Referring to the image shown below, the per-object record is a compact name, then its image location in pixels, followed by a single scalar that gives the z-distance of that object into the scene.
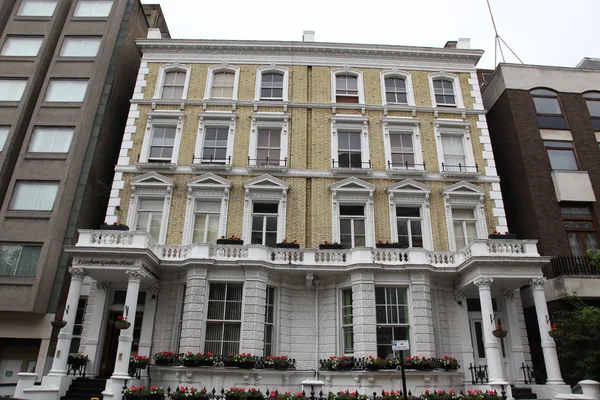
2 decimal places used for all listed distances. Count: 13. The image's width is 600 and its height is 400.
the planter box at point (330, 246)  17.81
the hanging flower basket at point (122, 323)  14.70
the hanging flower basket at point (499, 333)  14.87
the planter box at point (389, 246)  17.86
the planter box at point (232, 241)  17.52
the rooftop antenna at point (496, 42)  25.83
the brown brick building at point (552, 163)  18.45
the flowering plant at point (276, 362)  15.52
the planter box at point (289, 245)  17.70
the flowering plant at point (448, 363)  15.68
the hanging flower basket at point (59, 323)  15.00
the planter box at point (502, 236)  17.30
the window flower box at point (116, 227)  17.12
